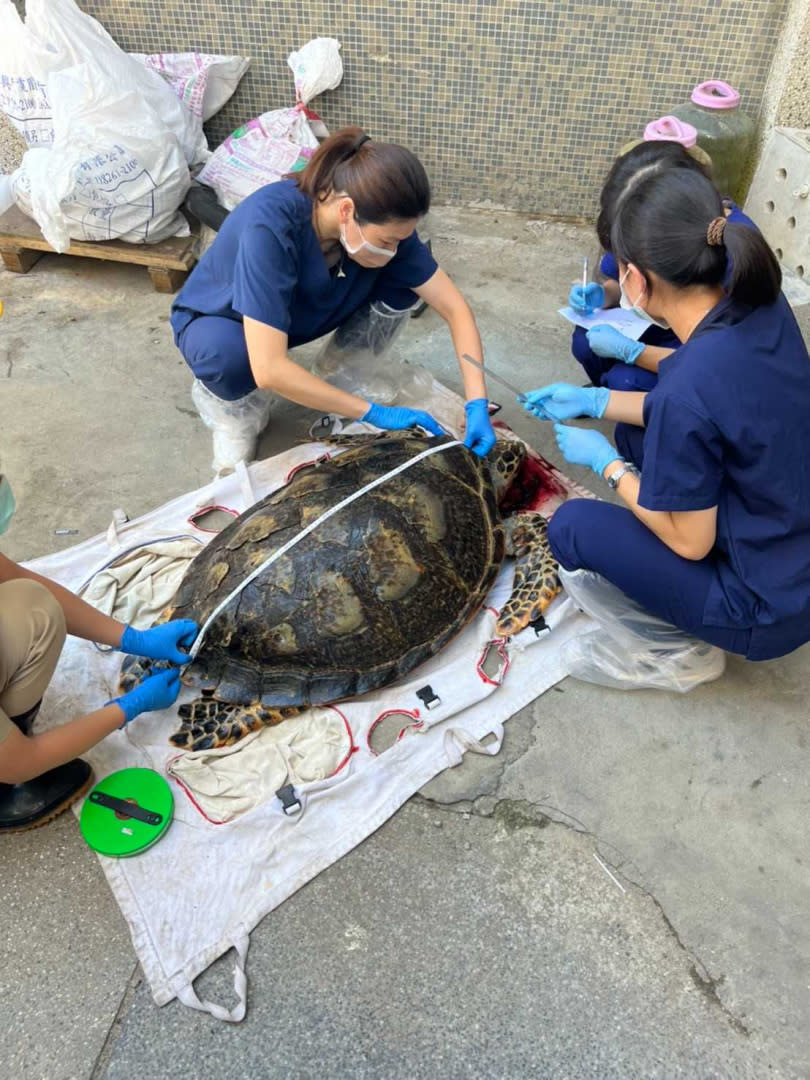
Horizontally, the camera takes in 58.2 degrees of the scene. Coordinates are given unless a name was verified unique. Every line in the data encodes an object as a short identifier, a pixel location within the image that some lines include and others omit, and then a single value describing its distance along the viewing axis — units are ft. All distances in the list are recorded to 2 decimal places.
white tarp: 5.19
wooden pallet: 11.53
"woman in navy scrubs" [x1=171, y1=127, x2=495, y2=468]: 6.68
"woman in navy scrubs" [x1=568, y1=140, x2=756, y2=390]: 6.44
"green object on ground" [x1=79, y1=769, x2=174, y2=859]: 5.54
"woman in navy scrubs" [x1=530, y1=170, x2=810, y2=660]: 4.92
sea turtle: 6.22
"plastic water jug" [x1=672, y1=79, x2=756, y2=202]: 11.35
